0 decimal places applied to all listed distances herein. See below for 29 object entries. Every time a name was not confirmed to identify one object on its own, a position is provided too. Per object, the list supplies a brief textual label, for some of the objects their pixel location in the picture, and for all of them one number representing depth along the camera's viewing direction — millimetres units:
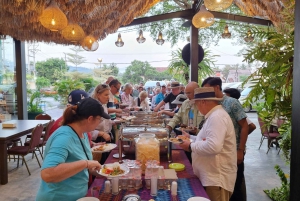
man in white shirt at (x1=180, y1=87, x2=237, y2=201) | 1761
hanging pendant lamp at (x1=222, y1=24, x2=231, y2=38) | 6654
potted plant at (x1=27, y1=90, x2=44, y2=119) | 9164
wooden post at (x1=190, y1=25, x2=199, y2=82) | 5785
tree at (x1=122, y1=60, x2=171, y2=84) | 20328
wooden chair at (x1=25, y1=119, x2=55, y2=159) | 4838
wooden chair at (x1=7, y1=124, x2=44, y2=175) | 4328
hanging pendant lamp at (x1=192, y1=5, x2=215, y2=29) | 3643
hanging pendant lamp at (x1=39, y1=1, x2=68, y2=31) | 3307
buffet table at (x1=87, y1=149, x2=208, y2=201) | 1558
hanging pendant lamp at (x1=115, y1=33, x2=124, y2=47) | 6898
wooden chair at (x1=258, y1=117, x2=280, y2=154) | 5564
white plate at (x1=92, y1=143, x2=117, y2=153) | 2169
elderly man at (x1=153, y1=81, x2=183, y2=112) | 5098
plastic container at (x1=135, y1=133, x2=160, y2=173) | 1897
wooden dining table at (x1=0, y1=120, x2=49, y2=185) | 3986
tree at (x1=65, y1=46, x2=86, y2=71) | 18150
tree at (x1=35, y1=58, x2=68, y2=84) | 18812
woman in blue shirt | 1332
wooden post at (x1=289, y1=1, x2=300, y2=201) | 967
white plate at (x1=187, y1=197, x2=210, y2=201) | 1428
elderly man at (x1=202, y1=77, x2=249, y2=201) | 2623
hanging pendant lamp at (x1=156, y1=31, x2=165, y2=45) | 7023
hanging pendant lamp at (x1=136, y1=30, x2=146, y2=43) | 6828
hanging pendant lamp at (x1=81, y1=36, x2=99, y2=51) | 5391
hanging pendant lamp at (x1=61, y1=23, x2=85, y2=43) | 4309
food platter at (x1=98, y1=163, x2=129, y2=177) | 1638
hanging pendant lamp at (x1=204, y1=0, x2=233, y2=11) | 2969
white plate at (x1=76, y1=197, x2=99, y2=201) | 1435
